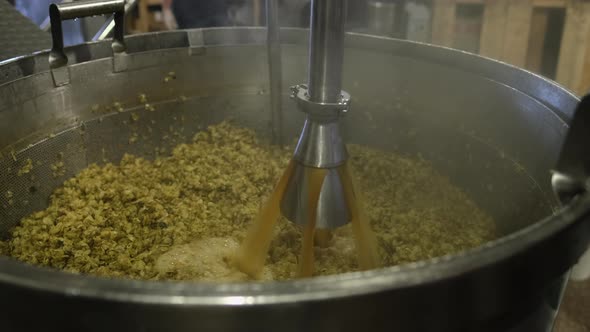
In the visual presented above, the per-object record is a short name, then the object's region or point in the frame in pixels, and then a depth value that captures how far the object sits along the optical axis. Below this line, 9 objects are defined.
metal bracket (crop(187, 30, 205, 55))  1.48
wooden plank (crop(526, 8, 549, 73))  2.51
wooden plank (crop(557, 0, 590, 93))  2.33
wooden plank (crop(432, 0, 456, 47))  2.57
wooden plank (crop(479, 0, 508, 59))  2.48
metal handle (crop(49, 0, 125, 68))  1.14
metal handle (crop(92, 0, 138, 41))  1.41
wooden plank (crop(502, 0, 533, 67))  2.44
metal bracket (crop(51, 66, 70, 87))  1.24
